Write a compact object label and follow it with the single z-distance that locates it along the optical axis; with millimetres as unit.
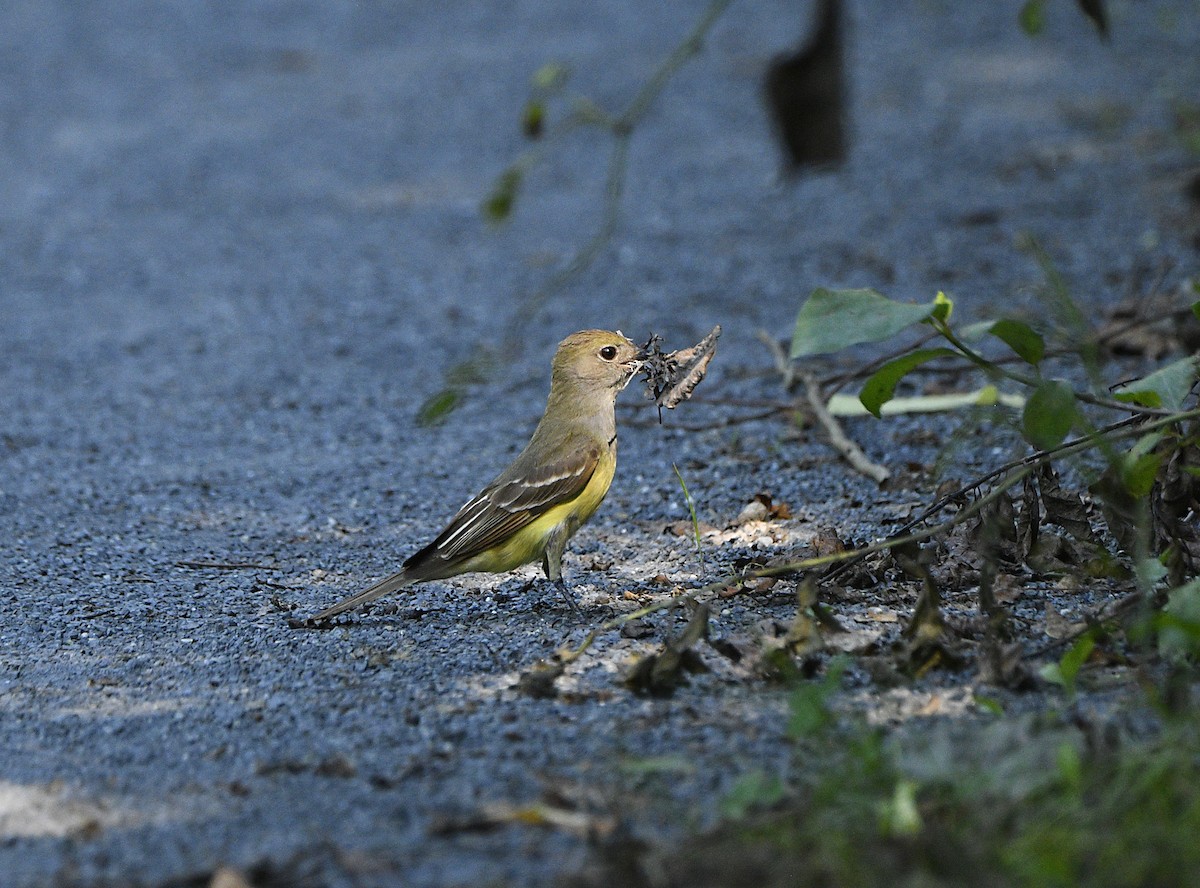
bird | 8406
